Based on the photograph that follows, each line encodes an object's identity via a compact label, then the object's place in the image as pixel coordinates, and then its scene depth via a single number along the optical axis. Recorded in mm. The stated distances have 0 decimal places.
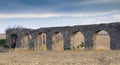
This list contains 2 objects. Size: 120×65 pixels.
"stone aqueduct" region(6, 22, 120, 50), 14725
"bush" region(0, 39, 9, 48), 21703
